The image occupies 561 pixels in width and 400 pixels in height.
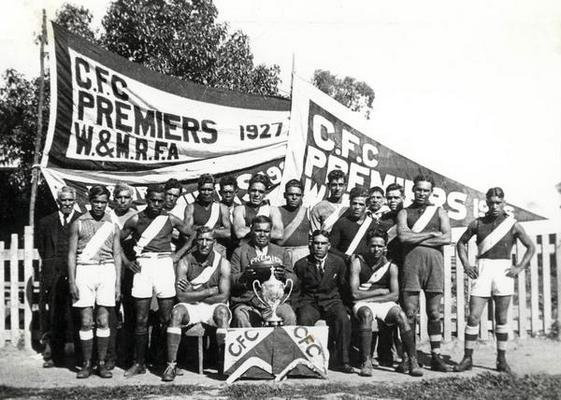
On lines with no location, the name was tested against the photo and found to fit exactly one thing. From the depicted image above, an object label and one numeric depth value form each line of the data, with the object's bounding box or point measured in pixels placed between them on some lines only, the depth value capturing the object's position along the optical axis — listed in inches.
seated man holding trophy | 238.2
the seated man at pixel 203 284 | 240.7
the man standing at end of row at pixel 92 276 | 234.4
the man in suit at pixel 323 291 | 243.6
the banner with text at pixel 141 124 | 313.3
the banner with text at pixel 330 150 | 331.0
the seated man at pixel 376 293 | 240.5
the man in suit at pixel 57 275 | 257.0
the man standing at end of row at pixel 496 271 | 249.3
